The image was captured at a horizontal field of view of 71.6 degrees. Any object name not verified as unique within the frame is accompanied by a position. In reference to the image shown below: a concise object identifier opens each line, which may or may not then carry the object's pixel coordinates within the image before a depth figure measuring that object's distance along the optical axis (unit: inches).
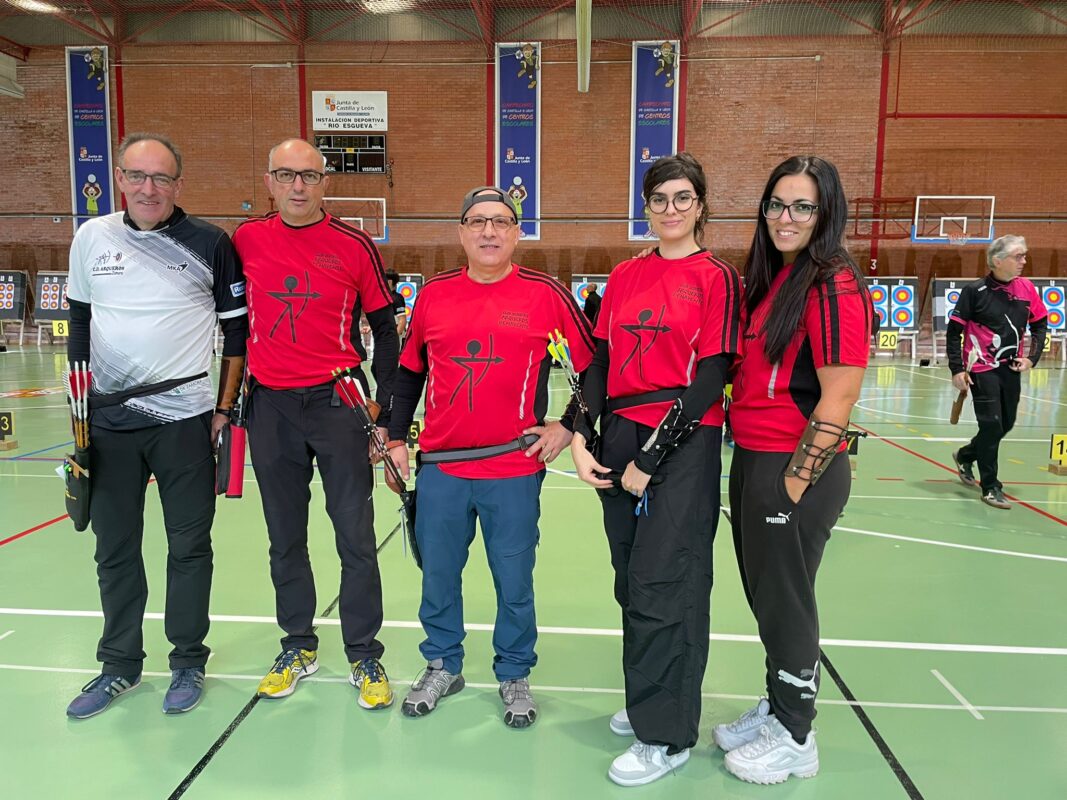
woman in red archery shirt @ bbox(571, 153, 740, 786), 74.0
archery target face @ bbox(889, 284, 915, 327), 576.3
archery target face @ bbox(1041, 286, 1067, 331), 554.3
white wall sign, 579.2
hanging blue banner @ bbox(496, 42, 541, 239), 570.6
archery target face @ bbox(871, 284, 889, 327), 570.3
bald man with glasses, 92.4
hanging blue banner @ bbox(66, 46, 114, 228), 585.6
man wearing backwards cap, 85.4
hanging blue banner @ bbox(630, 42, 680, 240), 563.8
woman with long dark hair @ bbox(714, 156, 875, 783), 69.2
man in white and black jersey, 89.4
